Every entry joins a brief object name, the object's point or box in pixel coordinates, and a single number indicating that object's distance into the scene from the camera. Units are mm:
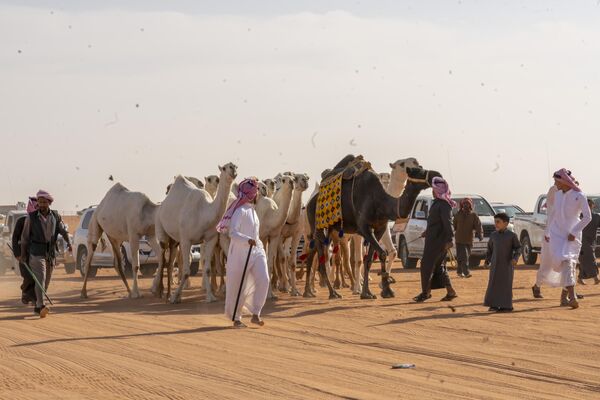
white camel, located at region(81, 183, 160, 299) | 24281
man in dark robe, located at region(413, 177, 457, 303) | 19953
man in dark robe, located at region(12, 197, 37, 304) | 21031
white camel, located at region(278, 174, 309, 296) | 23188
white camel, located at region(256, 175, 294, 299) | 22609
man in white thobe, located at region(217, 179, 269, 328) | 17000
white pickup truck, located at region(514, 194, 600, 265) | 33438
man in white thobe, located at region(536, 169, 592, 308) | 18969
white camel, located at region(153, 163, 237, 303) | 21750
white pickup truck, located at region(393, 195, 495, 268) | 33156
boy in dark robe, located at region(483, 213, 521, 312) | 18516
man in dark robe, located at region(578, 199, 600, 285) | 24375
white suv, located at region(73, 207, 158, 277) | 31688
